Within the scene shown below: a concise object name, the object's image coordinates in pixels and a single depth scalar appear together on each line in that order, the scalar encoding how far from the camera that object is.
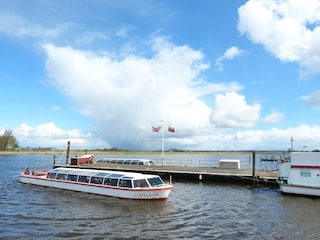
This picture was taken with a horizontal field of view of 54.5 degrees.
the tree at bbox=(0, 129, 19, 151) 172.25
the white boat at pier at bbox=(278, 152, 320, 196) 32.25
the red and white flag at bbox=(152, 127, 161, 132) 59.87
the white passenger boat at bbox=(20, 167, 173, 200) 31.23
